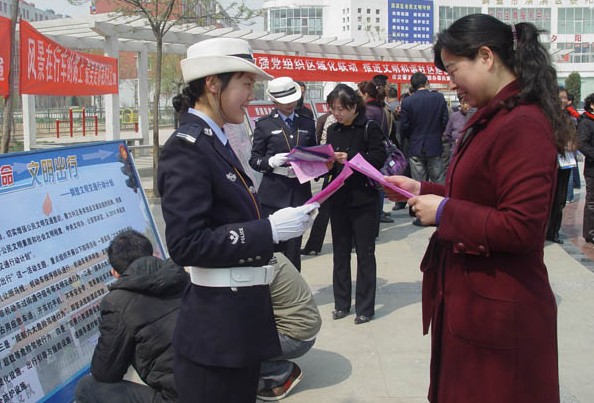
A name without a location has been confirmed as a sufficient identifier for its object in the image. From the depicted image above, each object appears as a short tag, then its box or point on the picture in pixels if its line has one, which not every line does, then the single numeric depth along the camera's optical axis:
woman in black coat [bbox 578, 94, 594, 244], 7.03
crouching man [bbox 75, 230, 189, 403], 2.84
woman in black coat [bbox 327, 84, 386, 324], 4.91
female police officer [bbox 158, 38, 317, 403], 1.92
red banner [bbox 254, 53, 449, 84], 11.78
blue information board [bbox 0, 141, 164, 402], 3.04
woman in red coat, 1.86
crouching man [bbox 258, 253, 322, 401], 3.63
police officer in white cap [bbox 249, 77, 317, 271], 5.32
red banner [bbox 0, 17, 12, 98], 4.82
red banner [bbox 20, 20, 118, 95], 7.19
